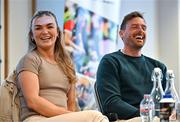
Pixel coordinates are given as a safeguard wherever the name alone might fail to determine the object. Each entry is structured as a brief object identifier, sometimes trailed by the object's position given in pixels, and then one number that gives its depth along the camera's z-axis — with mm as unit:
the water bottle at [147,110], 4384
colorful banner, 5888
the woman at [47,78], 4575
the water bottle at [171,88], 4433
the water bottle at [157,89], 4518
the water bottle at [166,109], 4191
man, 4772
